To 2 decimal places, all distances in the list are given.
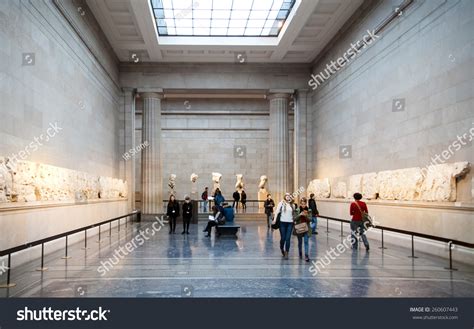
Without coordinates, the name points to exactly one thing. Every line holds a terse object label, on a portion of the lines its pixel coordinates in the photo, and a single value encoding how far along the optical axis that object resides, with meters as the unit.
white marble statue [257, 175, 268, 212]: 27.89
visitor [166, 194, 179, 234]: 17.05
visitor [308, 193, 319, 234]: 16.38
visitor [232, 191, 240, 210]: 27.50
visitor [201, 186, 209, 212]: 26.42
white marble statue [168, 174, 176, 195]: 29.23
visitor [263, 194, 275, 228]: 20.06
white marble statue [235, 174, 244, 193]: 29.23
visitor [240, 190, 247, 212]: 27.67
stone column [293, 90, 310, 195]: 25.41
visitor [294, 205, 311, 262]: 10.27
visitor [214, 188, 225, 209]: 16.39
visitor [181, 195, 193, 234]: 16.66
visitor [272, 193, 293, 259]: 10.46
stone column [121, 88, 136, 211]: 24.67
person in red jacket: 12.08
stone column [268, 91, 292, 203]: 25.58
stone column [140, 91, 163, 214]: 25.05
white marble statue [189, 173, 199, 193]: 29.10
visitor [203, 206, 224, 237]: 15.62
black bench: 15.62
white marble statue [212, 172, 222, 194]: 28.38
